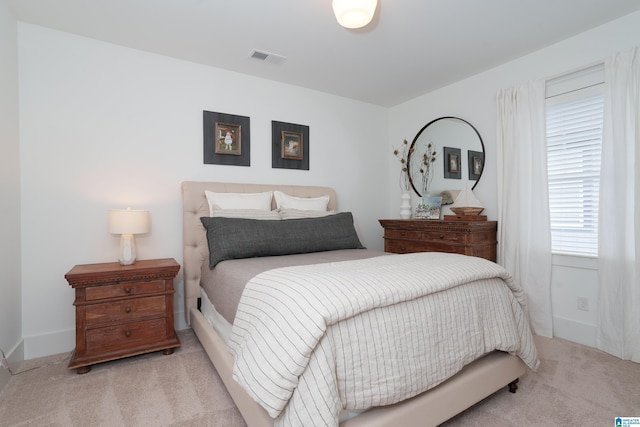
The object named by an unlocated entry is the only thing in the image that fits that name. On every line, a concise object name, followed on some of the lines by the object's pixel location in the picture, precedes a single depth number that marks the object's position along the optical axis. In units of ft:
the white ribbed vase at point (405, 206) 12.17
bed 4.02
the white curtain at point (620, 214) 7.11
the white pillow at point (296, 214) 9.38
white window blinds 8.00
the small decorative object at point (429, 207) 11.48
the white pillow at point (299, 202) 9.83
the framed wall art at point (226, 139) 9.71
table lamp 7.39
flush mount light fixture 5.85
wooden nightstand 6.64
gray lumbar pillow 7.51
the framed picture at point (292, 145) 11.07
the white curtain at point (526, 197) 8.69
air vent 8.90
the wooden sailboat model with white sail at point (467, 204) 10.09
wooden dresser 9.10
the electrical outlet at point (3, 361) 6.06
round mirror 10.64
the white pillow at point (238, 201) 8.94
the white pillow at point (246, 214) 8.62
